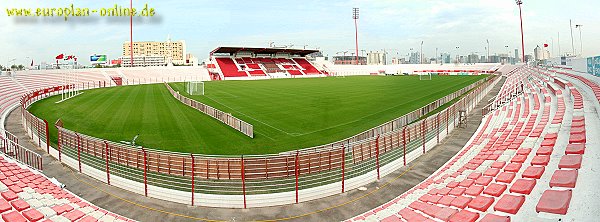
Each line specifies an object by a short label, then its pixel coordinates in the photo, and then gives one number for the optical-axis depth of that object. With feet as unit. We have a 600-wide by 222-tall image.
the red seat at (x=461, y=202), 22.66
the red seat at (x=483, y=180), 26.14
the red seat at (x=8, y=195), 27.72
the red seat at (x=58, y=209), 26.67
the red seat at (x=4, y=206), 25.06
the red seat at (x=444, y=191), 27.17
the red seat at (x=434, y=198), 25.70
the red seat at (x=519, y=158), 28.34
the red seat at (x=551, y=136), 30.70
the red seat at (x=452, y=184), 28.45
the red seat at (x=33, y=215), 24.43
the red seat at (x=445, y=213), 21.65
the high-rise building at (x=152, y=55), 628.28
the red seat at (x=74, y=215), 26.18
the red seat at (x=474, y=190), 24.33
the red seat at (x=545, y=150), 27.30
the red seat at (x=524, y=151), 30.11
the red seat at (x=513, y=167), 26.54
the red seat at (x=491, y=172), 27.84
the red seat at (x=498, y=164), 29.48
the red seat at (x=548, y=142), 29.13
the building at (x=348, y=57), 589.32
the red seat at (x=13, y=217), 23.82
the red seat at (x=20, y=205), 26.08
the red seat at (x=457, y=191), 25.57
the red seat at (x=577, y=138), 26.19
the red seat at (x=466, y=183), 27.22
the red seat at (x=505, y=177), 24.74
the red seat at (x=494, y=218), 18.39
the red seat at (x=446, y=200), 24.16
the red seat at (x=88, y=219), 25.86
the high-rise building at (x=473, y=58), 475.39
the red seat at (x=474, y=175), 28.63
